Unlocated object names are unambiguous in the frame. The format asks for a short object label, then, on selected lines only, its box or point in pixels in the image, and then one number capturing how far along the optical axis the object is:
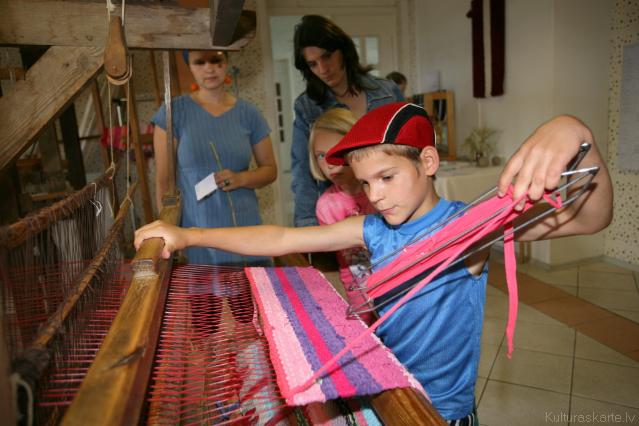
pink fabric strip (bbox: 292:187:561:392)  0.80
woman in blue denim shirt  2.10
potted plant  4.90
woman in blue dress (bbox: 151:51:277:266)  2.07
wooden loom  0.59
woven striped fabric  0.77
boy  1.09
